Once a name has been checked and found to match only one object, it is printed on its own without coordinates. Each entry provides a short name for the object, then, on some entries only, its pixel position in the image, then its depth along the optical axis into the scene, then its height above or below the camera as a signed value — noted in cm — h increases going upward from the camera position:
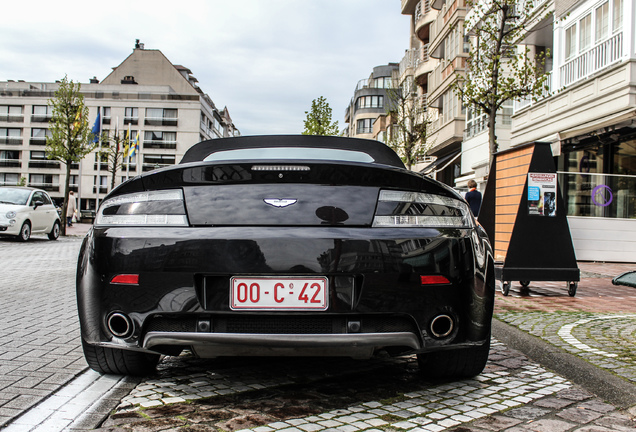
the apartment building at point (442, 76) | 2950 +867
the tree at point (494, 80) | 1459 +388
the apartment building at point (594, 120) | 1451 +333
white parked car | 1788 +55
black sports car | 284 -13
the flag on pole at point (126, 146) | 5140 +716
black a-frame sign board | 730 +5
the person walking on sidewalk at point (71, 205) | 2798 +120
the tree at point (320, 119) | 4794 +913
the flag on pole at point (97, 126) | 4062 +697
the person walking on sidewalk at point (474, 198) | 1468 +101
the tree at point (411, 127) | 3164 +581
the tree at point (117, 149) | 4181 +675
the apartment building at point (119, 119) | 8550 +1574
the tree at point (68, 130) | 2442 +403
